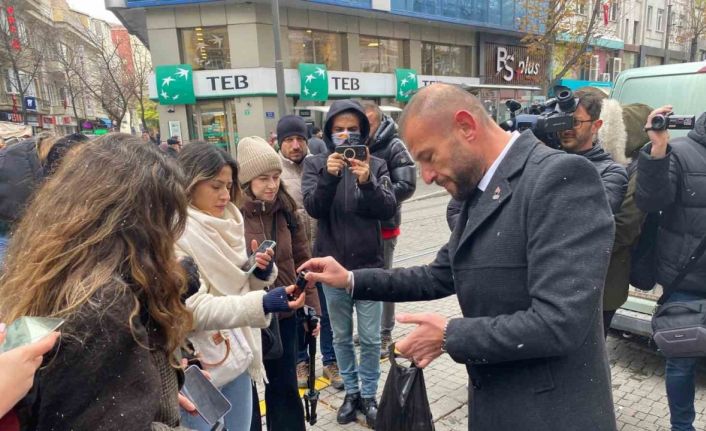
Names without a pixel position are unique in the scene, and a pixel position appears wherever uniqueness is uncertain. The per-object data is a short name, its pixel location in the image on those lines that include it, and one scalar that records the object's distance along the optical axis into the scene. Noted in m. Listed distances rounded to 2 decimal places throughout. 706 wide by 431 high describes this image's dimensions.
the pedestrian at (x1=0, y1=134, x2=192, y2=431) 1.04
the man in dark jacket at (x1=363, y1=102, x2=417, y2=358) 4.00
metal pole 11.17
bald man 1.36
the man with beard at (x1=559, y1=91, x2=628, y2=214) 3.03
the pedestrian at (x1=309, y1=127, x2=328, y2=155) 7.53
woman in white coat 2.13
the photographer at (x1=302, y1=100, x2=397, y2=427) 3.32
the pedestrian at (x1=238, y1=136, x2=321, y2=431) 2.87
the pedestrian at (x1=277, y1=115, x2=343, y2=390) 3.96
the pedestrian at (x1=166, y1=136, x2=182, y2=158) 11.82
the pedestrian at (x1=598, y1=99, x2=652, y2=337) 2.88
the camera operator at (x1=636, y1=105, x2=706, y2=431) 2.62
